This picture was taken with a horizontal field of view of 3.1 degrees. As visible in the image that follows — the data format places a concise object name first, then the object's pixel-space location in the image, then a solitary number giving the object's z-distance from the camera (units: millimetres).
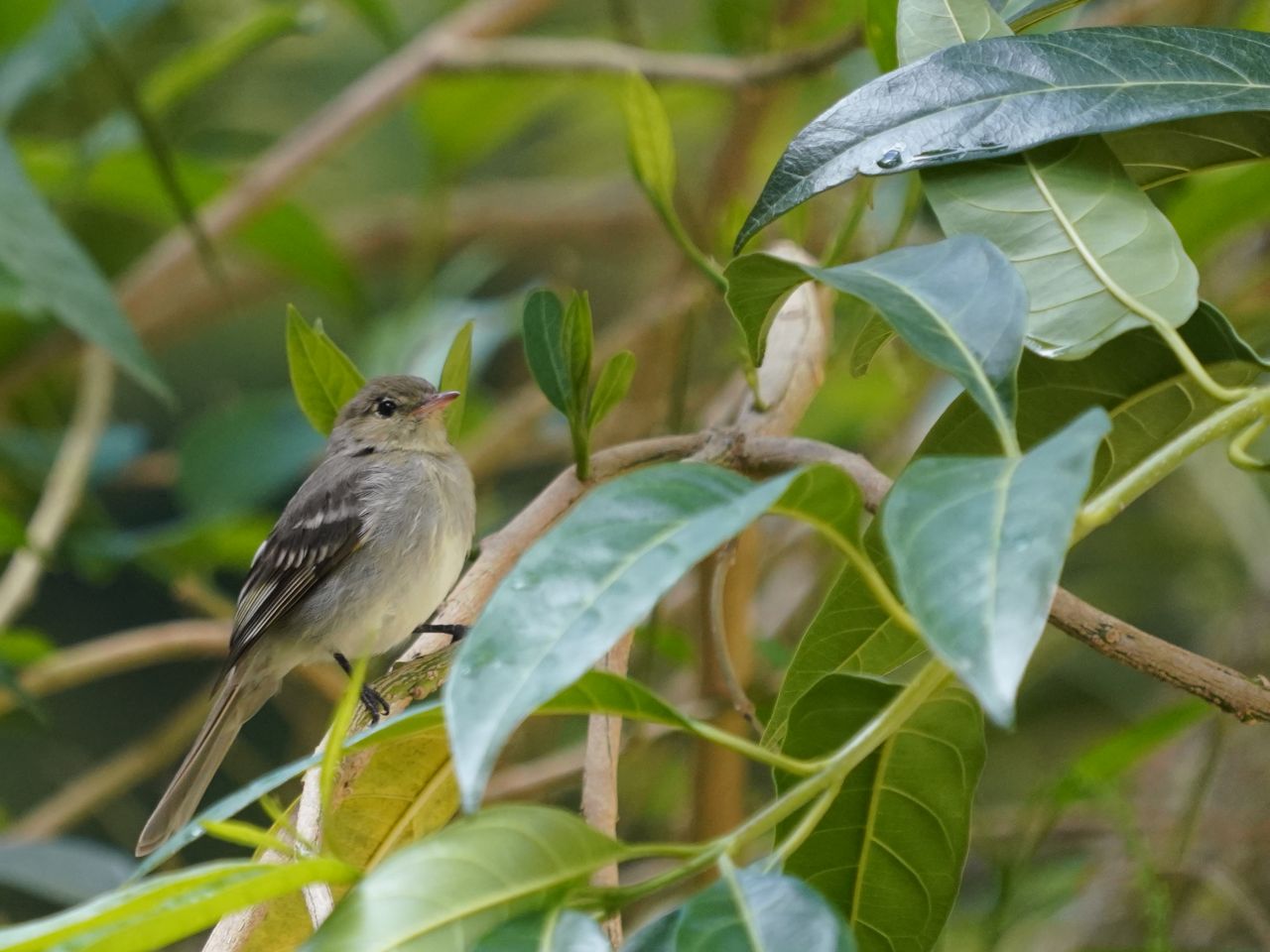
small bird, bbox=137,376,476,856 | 5132
